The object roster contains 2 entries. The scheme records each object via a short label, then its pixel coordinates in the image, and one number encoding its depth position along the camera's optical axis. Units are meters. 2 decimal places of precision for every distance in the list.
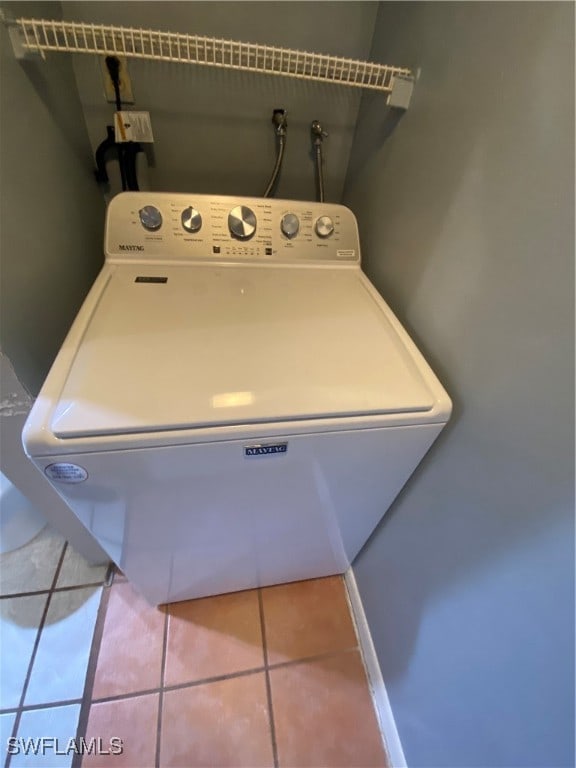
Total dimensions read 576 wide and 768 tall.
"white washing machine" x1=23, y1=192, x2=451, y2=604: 0.57
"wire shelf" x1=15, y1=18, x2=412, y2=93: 0.71
